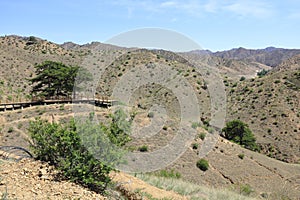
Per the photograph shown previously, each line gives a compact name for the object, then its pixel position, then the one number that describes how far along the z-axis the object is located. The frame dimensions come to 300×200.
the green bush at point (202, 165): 25.89
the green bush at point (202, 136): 30.75
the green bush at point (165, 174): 18.49
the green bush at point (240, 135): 41.75
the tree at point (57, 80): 39.22
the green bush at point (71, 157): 8.91
